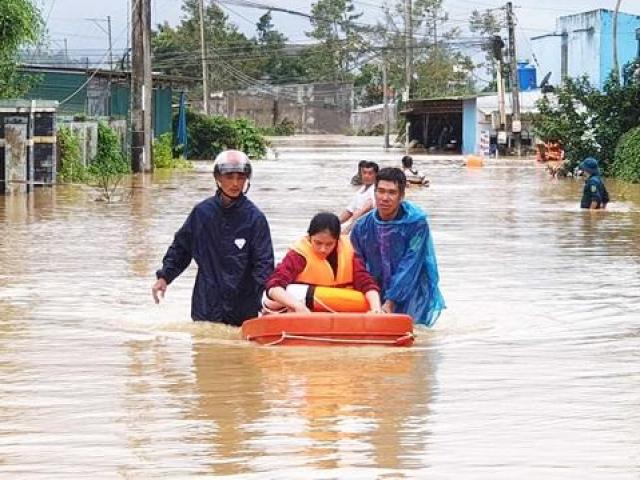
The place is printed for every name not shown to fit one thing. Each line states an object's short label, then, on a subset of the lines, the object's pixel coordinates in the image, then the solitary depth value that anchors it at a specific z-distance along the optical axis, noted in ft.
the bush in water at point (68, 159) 120.06
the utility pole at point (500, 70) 224.53
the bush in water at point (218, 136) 199.41
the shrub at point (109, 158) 128.46
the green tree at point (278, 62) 391.04
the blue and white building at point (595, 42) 217.77
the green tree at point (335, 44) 395.55
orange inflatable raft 33.86
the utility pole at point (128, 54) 152.05
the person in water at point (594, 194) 88.20
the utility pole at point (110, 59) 166.68
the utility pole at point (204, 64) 279.69
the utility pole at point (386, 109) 261.65
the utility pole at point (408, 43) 301.98
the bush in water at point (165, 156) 158.10
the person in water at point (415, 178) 112.57
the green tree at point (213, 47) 333.83
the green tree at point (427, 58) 355.15
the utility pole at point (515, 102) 219.20
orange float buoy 169.58
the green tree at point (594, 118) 143.13
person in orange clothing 34.40
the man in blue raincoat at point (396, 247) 35.42
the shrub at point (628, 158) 130.31
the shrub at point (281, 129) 358.39
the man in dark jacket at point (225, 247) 35.14
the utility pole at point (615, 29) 173.29
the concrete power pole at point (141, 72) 135.54
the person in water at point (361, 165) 49.64
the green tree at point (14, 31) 100.53
